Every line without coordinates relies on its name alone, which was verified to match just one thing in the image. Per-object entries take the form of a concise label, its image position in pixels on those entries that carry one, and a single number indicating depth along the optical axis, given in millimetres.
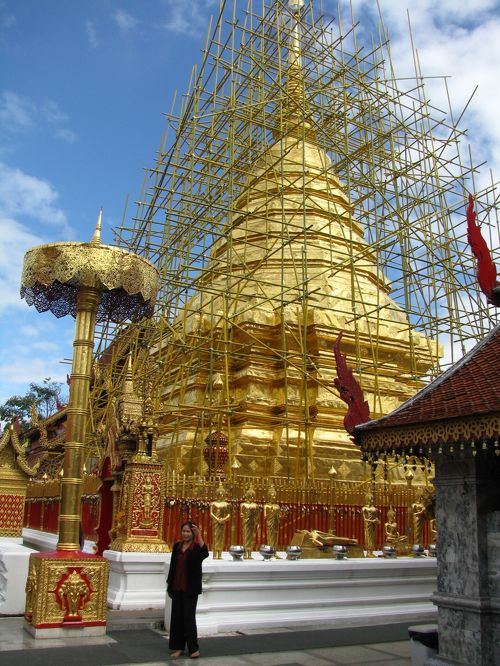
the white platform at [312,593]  7855
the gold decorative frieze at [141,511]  8336
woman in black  6379
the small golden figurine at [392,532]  10102
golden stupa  14953
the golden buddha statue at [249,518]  8711
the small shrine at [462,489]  5348
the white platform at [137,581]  7935
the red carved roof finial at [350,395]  7387
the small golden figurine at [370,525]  9719
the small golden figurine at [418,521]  10531
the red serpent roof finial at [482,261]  6648
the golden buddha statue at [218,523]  8406
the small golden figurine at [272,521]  9102
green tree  48188
